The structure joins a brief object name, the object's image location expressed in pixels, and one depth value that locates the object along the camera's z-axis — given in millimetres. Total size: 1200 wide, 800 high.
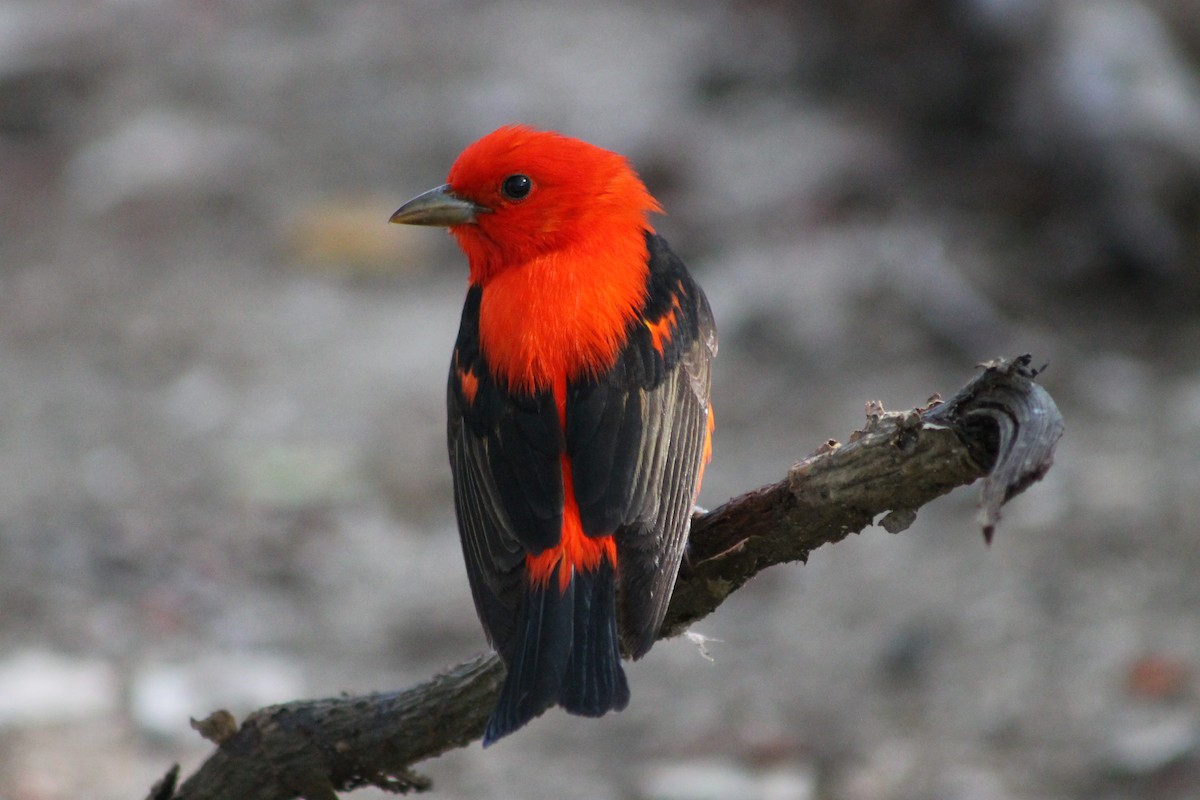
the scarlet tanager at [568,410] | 6336
